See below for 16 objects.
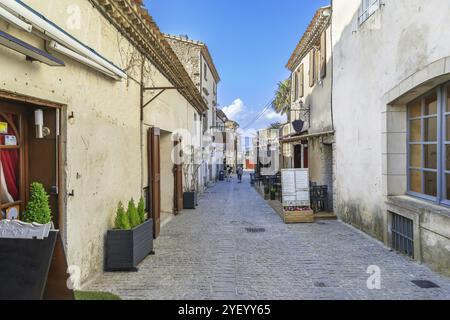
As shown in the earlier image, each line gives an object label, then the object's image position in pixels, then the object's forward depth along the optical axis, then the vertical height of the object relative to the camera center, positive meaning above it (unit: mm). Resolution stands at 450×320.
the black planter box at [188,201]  12531 -1475
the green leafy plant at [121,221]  5531 -953
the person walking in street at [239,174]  27534 -1192
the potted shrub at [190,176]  12555 -724
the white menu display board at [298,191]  10141 -937
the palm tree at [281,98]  34688 +6011
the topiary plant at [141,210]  6134 -885
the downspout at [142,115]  7261 +898
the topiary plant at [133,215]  5777 -900
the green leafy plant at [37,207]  3752 -505
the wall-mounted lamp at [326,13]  10727 +4388
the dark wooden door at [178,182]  11602 -776
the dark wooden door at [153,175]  7711 -342
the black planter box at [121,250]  5406 -1382
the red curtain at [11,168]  3738 -81
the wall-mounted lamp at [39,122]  4023 +428
